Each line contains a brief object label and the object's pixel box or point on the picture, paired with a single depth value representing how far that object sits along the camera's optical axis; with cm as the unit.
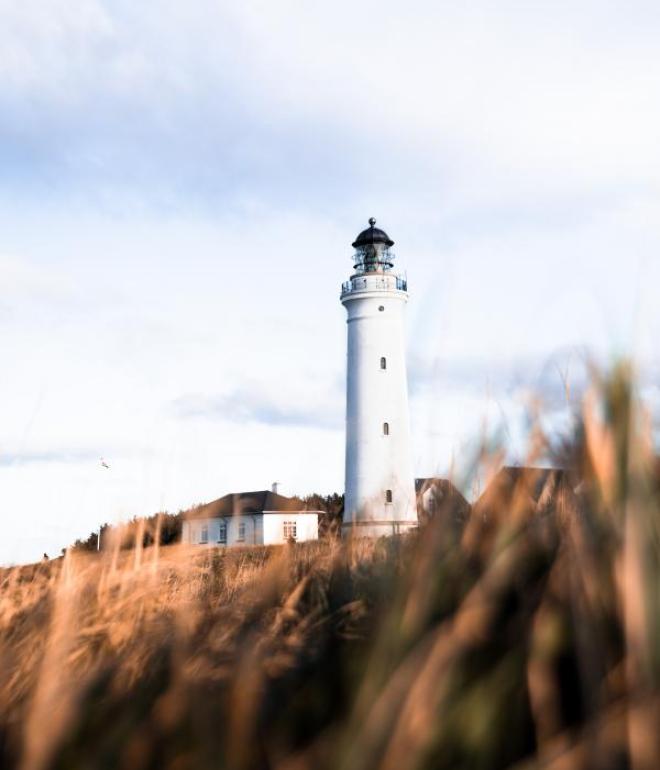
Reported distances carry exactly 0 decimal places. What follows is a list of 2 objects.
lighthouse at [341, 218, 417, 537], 3091
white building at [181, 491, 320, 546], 4119
